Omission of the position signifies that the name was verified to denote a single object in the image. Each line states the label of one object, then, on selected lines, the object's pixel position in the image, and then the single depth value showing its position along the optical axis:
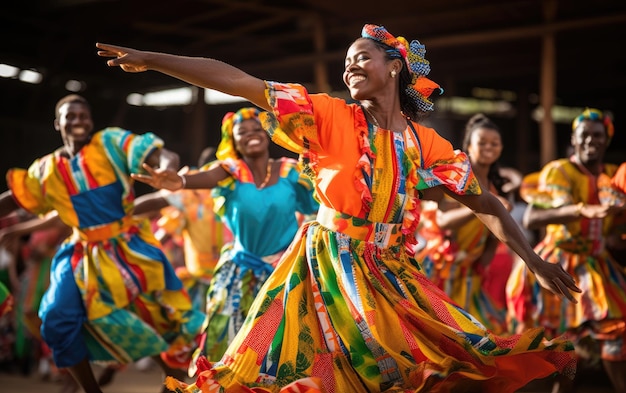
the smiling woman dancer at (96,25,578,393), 4.12
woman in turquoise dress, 6.37
